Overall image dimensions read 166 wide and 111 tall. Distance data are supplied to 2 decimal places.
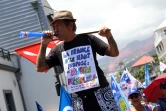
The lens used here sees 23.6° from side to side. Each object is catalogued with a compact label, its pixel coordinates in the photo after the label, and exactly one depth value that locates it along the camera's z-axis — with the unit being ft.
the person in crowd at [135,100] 19.43
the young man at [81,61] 11.23
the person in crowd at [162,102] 19.37
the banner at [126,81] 32.35
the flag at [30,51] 26.99
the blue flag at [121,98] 21.30
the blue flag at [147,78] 40.81
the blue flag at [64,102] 13.55
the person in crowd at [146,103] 22.78
